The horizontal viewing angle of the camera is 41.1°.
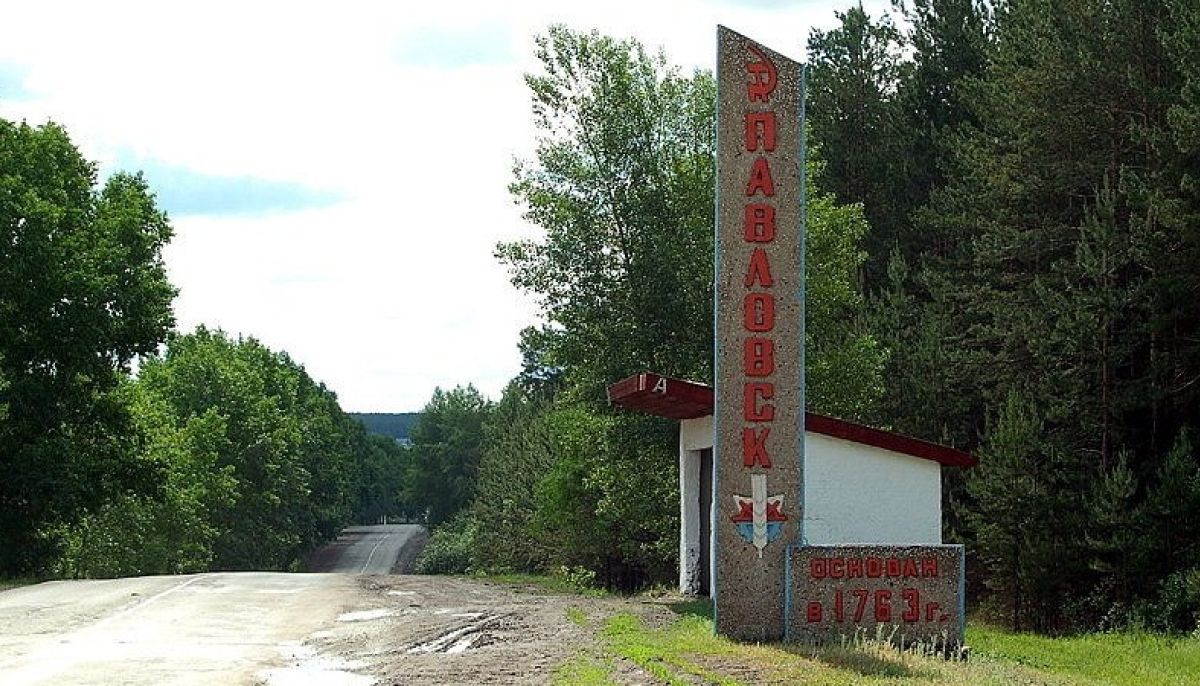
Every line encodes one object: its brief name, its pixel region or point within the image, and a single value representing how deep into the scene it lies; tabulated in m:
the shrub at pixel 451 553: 84.94
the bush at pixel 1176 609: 30.02
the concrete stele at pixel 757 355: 18.38
